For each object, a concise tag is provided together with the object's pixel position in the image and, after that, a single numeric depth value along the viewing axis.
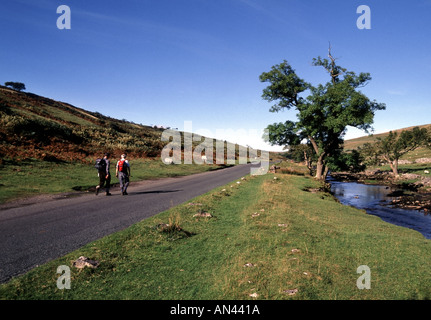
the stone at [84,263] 4.56
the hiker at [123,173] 13.73
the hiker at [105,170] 13.79
